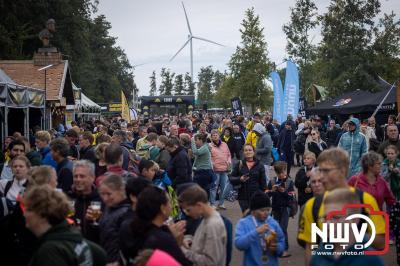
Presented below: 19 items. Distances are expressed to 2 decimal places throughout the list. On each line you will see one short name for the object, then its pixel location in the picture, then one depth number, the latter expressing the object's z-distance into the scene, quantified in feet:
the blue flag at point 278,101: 72.84
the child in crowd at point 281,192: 26.58
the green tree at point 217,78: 434.71
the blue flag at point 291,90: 67.36
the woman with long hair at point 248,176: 29.50
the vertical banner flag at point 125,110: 84.46
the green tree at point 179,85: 388.57
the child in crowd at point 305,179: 26.47
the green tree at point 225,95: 177.68
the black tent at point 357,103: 80.02
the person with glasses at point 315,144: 38.86
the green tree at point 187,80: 392.47
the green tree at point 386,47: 93.66
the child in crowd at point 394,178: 23.79
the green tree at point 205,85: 369.50
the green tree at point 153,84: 522.15
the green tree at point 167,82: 390.21
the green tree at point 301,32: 131.44
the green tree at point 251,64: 163.02
